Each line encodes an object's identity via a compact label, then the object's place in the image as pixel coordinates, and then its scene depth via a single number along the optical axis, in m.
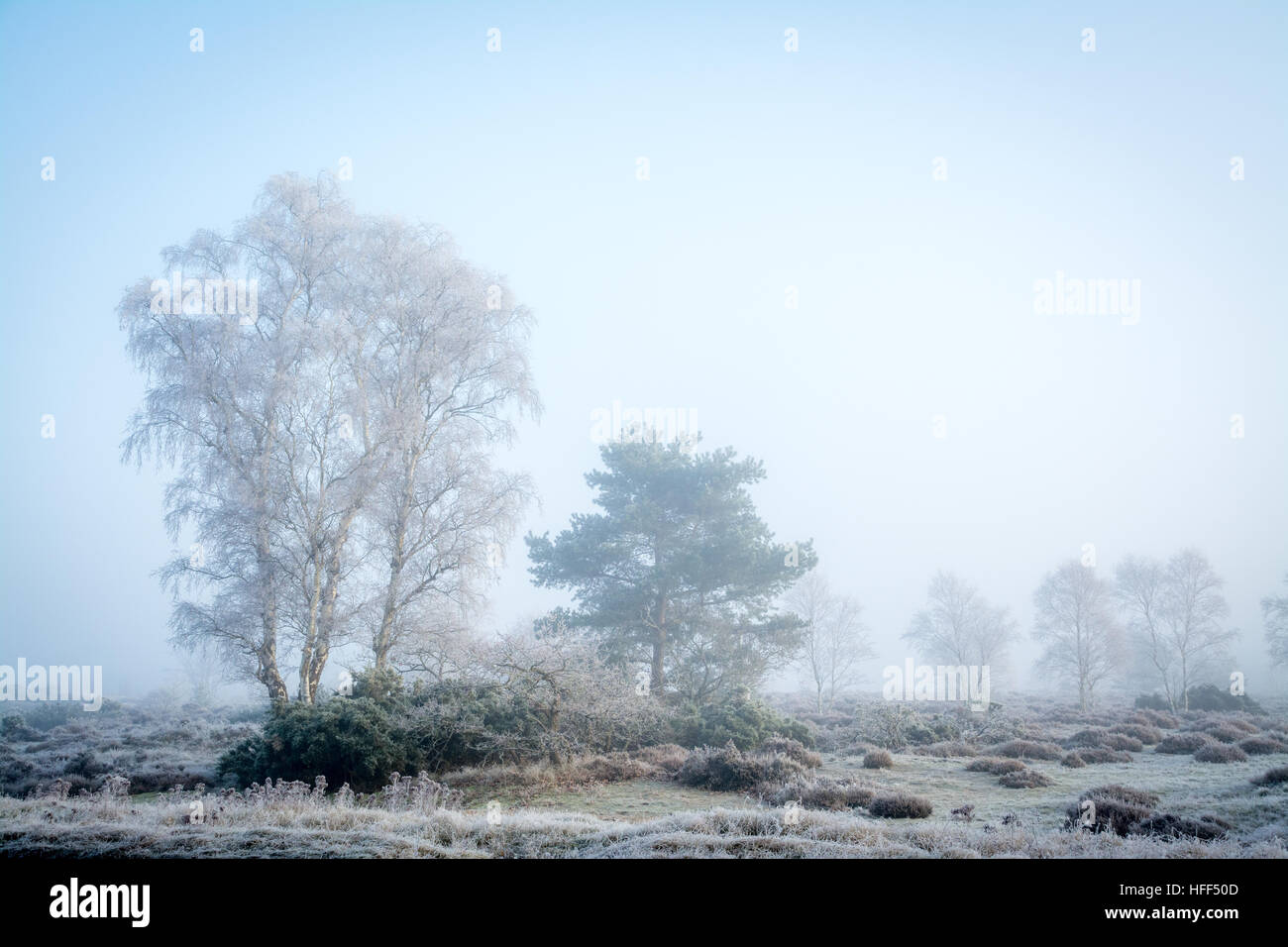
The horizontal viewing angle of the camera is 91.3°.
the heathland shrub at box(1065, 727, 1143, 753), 18.66
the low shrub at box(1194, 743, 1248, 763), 15.50
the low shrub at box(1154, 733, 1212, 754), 17.64
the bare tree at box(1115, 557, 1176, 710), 36.69
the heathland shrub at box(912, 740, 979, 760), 17.88
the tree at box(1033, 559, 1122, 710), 37.78
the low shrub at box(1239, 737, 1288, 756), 16.95
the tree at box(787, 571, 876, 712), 40.34
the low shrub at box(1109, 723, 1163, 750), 19.95
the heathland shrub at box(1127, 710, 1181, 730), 25.25
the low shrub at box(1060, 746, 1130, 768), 16.16
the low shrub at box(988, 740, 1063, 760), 16.94
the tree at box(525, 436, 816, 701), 22.47
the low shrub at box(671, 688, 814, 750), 15.96
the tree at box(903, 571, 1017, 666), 43.50
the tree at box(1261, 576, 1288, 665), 31.94
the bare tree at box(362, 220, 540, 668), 16.45
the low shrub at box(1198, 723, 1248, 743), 18.94
